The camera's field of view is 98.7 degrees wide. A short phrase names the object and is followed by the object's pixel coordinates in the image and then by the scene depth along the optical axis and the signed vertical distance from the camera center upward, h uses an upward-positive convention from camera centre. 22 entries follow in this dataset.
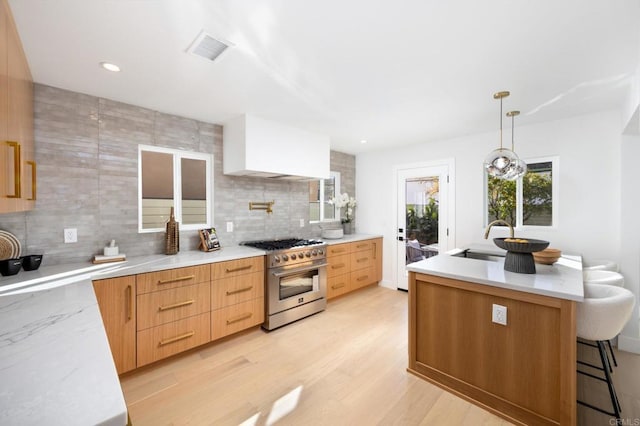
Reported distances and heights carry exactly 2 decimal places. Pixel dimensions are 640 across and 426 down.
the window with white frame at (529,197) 3.18 +0.18
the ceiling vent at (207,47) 1.62 +1.03
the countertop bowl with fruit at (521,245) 1.90 -0.24
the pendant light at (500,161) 2.49 +0.46
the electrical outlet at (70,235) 2.30 -0.21
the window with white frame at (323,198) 4.37 +0.21
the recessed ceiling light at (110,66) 1.91 +1.02
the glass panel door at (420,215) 4.02 -0.06
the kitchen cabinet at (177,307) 2.07 -0.84
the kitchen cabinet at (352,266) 3.81 -0.82
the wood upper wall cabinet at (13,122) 1.18 +0.46
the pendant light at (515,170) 2.50 +0.38
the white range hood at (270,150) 2.93 +0.71
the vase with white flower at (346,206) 4.52 +0.09
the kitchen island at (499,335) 1.62 -0.84
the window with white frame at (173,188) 2.76 +0.25
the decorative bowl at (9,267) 1.87 -0.38
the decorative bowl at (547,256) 2.27 -0.38
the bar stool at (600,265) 2.57 -0.53
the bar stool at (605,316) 1.56 -0.61
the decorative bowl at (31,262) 2.00 -0.38
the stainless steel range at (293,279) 2.94 -0.79
